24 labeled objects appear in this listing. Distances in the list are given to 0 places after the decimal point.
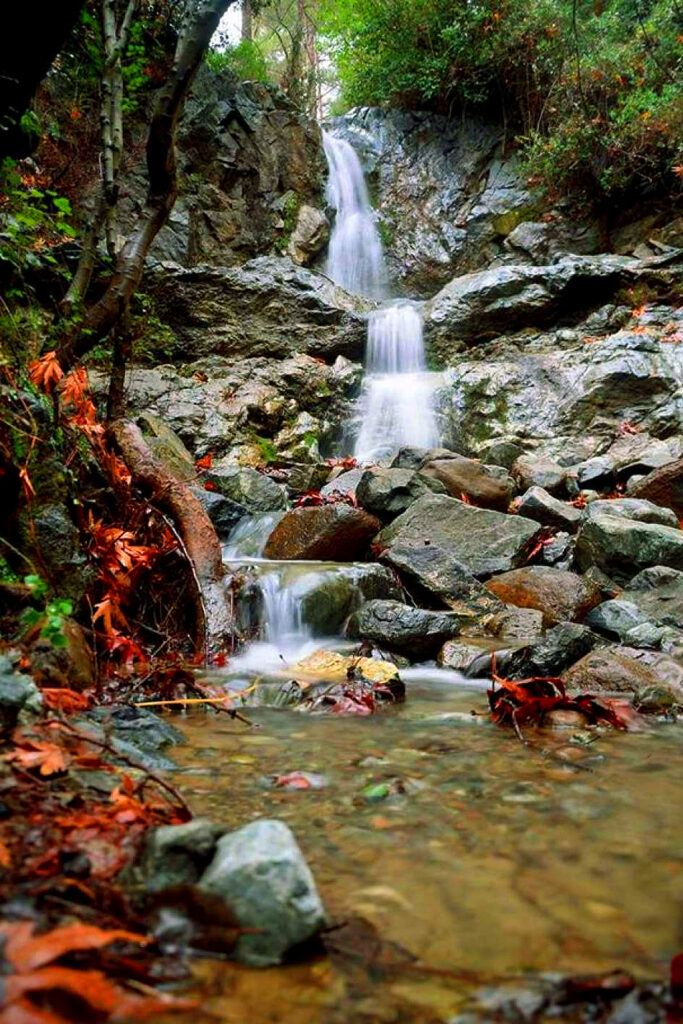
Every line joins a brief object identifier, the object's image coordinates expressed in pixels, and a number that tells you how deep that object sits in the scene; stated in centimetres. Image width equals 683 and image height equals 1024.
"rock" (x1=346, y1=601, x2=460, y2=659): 474
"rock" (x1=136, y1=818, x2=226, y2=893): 134
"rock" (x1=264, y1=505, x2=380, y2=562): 662
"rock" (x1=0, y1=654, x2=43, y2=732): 189
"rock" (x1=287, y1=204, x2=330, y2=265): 1516
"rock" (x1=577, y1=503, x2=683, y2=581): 610
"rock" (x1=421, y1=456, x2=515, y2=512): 801
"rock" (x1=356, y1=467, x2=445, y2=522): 736
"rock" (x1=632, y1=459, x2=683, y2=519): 769
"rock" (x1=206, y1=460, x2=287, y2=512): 838
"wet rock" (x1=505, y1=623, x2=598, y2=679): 376
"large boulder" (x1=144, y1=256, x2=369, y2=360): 1155
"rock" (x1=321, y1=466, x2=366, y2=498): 882
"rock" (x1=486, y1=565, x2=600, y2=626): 548
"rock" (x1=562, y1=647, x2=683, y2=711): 367
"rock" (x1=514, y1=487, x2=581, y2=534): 741
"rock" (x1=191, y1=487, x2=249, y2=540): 762
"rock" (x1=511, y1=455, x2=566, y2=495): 882
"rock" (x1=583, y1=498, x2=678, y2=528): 680
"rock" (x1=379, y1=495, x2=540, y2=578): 652
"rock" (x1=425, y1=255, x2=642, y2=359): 1199
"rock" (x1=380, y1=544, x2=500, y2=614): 577
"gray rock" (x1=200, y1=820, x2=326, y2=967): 125
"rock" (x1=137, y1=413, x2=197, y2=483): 538
